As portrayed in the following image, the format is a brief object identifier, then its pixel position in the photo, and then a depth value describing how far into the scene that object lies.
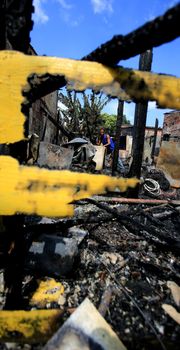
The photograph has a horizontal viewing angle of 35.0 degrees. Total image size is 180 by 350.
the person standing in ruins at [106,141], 12.25
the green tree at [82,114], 17.41
